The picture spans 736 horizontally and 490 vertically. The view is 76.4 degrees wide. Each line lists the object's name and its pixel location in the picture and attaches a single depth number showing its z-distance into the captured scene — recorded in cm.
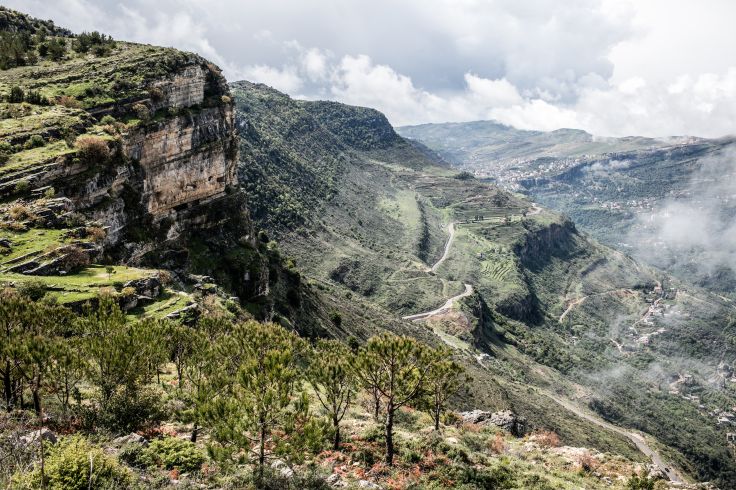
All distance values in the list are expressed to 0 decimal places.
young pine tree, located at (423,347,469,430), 3059
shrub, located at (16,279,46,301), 3834
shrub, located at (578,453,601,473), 3288
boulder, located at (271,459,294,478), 2301
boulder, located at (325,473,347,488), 2331
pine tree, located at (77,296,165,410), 2486
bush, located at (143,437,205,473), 2262
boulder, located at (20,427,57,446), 1946
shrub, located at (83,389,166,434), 2500
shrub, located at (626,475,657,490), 2596
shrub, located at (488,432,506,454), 3506
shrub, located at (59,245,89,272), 4609
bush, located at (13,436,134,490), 1700
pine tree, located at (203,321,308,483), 2094
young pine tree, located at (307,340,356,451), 2881
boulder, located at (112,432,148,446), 2332
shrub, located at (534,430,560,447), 4014
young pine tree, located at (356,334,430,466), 2817
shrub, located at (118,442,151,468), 2207
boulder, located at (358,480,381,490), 2361
